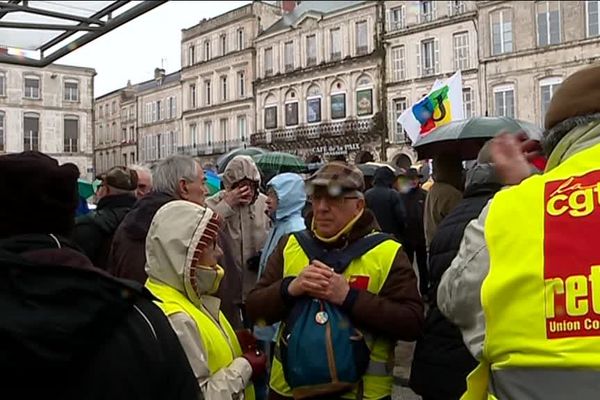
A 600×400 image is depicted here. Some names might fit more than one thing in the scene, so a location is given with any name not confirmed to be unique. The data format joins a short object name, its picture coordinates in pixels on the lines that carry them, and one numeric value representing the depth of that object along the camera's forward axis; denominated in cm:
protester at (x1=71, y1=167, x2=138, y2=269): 421
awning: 382
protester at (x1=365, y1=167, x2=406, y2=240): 751
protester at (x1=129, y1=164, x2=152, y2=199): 538
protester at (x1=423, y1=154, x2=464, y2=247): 444
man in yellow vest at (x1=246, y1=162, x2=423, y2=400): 265
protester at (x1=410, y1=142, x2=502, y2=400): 276
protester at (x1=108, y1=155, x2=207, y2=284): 354
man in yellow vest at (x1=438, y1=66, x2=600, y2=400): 143
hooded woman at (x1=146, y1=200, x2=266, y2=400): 228
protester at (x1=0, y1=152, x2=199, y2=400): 142
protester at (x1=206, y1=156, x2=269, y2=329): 465
